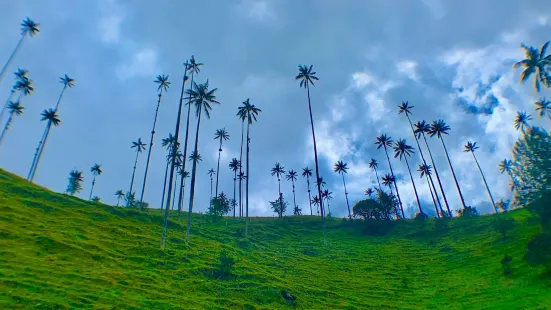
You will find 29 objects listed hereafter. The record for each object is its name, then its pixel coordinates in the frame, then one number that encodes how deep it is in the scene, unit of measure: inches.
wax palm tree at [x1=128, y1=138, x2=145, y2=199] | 3841.0
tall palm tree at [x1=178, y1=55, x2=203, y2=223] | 2225.4
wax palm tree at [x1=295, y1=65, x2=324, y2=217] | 3032.0
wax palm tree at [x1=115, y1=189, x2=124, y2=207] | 5575.8
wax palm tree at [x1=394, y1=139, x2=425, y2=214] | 3570.4
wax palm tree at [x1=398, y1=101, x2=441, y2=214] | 3294.8
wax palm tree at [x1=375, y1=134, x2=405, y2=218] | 3757.4
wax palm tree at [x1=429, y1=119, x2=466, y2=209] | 3233.3
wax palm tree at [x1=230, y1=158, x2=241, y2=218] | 4178.2
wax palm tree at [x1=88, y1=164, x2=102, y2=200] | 4928.6
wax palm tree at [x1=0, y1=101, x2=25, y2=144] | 3120.1
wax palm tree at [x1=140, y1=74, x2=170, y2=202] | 2947.8
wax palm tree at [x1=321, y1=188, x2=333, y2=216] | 4906.5
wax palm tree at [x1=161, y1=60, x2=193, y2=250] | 1673.7
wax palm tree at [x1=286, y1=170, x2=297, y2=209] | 4960.6
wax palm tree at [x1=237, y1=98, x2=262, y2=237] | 2891.2
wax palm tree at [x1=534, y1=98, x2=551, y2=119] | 2500.2
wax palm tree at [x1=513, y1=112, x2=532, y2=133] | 3390.3
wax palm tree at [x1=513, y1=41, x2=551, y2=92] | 1978.3
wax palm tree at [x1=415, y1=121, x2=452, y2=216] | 3287.4
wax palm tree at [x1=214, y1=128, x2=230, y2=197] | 3853.3
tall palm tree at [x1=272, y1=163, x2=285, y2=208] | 4745.8
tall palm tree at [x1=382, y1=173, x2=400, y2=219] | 3806.6
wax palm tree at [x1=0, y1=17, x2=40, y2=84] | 2847.0
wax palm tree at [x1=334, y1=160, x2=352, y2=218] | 4338.1
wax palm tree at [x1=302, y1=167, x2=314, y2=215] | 4881.6
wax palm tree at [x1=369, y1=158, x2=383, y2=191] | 4225.1
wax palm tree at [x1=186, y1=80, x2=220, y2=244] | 2146.9
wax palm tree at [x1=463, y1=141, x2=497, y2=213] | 3859.7
